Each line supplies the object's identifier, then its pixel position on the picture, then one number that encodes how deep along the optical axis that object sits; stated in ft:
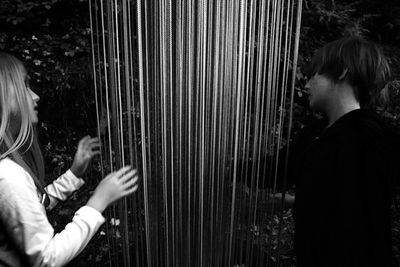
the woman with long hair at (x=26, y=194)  3.27
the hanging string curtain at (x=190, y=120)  3.59
